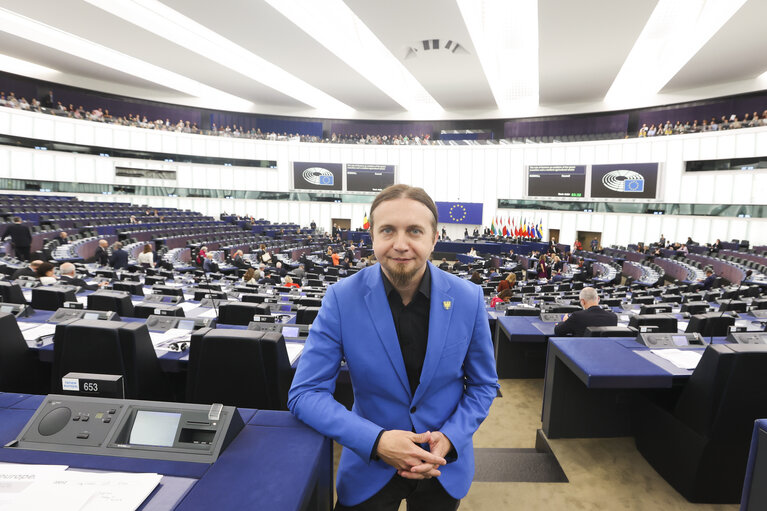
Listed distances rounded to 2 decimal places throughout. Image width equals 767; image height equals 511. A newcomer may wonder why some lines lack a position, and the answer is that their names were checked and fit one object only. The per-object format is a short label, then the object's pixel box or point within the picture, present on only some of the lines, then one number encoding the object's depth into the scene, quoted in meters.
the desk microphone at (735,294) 4.44
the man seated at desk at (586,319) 3.83
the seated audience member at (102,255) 10.80
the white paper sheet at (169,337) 3.03
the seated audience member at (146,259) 10.66
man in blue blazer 1.51
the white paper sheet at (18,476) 1.01
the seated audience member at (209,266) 11.17
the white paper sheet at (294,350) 2.67
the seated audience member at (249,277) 9.06
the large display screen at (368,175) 29.91
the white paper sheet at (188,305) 5.10
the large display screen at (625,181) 22.78
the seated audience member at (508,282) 7.65
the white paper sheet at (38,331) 2.86
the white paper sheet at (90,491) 0.98
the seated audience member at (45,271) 5.84
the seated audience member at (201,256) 13.21
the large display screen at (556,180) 25.44
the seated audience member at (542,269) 14.59
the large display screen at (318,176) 30.23
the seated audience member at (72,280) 5.92
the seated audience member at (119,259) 10.03
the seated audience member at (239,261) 12.14
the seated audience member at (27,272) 6.25
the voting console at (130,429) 1.20
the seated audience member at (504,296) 7.12
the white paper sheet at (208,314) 4.82
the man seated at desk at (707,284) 10.30
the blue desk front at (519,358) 4.97
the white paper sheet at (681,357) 2.48
